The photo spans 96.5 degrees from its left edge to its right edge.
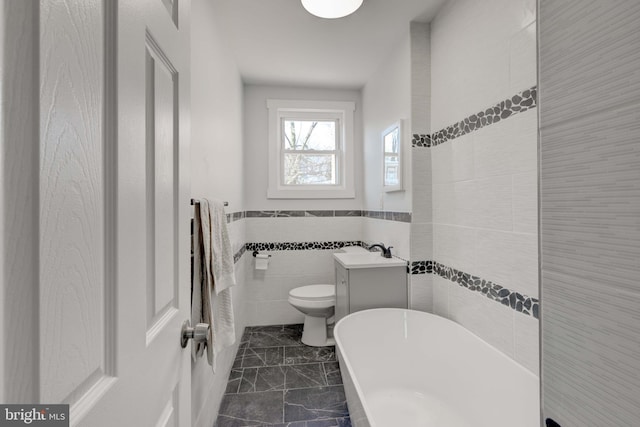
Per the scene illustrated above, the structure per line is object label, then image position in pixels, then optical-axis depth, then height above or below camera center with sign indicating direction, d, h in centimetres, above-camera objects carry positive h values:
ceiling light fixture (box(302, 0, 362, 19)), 163 +121
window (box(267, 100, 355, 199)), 309 +73
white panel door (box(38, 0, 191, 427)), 31 +1
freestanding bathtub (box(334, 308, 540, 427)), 125 -85
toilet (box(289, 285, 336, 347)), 253 -85
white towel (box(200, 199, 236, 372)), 124 -28
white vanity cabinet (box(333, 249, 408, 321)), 204 -51
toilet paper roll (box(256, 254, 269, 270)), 288 -48
